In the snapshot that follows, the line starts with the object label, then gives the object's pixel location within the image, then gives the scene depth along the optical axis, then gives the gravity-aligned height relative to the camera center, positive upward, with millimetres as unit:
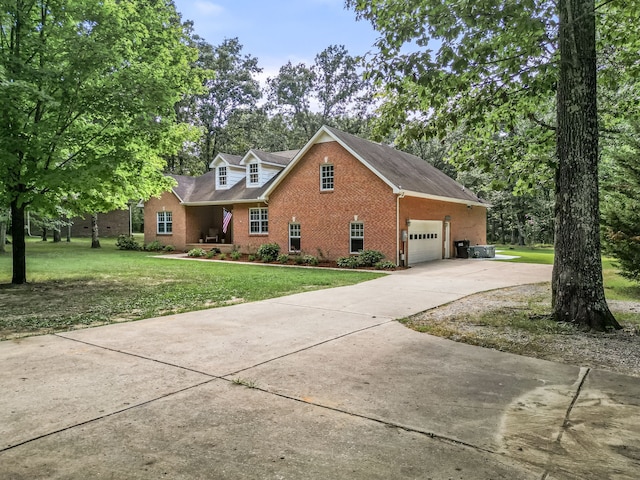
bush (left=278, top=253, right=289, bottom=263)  21600 -1101
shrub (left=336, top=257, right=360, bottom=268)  19312 -1211
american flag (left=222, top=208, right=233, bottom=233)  26250 +1042
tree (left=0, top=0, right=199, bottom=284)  10539 +3530
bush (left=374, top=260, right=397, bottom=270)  18375 -1300
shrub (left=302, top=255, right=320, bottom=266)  20456 -1155
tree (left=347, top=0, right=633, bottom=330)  6988 +2745
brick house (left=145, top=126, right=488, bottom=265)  19609 +1608
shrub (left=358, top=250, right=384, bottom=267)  19062 -1025
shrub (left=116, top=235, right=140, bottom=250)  29828 -344
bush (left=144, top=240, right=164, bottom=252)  28844 -609
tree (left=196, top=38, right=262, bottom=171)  44406 +15205
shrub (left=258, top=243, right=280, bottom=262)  22367 -825
